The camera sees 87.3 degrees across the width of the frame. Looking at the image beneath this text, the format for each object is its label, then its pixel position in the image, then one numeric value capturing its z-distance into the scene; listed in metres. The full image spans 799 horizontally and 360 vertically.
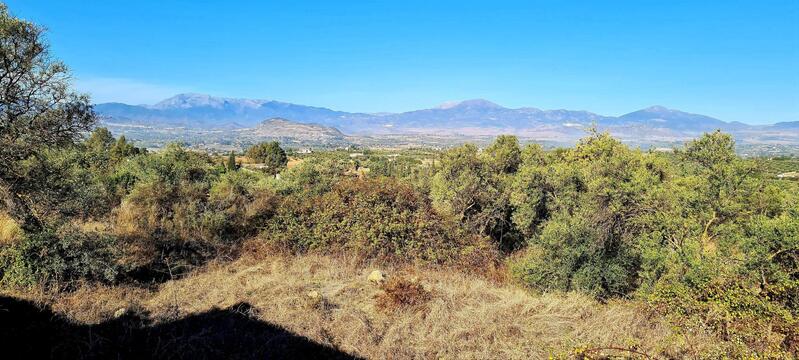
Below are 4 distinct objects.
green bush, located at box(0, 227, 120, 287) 7.18
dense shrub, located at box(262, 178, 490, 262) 10.65
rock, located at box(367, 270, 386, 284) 8.44
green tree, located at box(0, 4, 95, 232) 7.77
